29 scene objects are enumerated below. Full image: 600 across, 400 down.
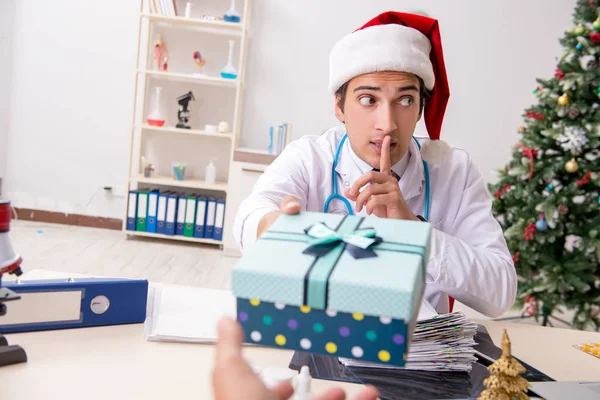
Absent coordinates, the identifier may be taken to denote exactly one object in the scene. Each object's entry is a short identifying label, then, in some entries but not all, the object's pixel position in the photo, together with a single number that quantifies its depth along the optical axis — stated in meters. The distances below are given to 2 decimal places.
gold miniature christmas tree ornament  0.72
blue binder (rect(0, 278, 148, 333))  1.02
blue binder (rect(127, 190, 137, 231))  4.33
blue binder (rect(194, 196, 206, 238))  4.32
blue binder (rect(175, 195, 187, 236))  4.34
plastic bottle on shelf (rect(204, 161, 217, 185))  4.38
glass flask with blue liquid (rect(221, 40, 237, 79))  4.20
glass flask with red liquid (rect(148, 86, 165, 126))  4.34
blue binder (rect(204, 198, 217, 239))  4.32
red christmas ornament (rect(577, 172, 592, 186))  3.05
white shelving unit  4.23
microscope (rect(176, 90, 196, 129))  4.34
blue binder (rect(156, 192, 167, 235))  4.31
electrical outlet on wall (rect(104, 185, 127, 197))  4.63
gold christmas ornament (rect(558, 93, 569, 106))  3.07
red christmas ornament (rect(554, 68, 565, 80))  3.15
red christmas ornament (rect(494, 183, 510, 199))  3.29
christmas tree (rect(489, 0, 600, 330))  3.07
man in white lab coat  1.04
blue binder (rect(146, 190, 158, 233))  4.31
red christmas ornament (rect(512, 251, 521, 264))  3.19
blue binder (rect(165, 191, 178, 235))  4.31
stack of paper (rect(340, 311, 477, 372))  1.02
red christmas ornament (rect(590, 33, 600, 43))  3.03
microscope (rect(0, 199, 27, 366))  0.77
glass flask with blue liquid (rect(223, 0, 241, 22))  4.15
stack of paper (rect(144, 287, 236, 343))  1.07
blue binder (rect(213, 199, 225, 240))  4.32
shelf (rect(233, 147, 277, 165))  4.12
